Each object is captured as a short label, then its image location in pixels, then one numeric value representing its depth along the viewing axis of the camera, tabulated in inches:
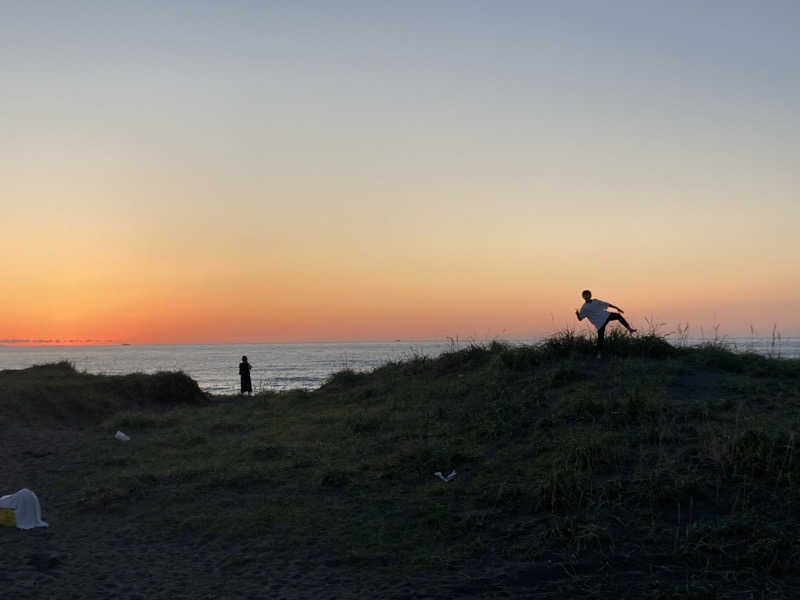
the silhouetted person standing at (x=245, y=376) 1009.5
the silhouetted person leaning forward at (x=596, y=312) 555.8
